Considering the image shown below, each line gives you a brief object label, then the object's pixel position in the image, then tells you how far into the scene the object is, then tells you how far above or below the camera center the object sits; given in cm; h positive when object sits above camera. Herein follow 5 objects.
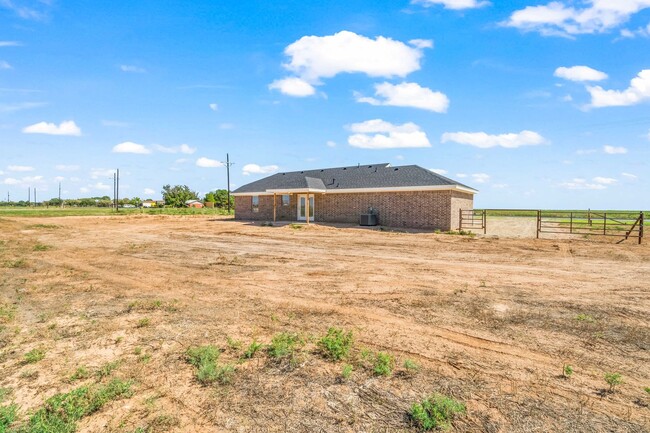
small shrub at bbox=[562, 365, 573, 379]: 430 -194
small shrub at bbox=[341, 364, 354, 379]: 430 -198
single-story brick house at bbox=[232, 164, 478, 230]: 2372 +86
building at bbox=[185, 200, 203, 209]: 9376 +65
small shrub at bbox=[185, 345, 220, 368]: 464 -199
